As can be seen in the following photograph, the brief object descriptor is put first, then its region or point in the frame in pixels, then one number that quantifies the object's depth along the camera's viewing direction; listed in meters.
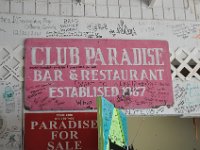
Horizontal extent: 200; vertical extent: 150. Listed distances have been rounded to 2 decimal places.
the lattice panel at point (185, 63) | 2.55
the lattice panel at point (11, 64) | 2.35
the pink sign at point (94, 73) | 2.36
